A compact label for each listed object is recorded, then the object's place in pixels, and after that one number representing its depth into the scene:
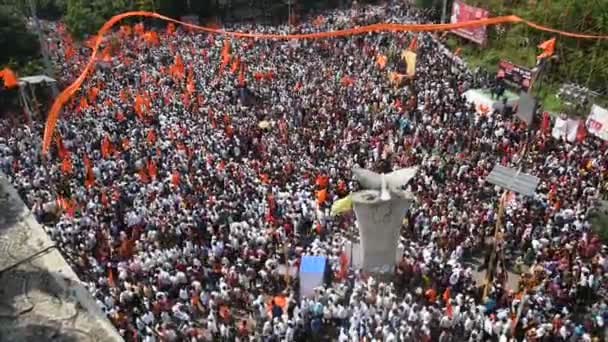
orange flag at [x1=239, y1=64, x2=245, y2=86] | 23.60
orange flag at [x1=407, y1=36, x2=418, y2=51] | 25.03
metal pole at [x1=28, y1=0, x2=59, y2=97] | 21.36
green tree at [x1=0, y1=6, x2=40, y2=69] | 25.02
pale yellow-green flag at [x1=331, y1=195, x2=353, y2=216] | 12.85
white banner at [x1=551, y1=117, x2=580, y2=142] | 18.39
